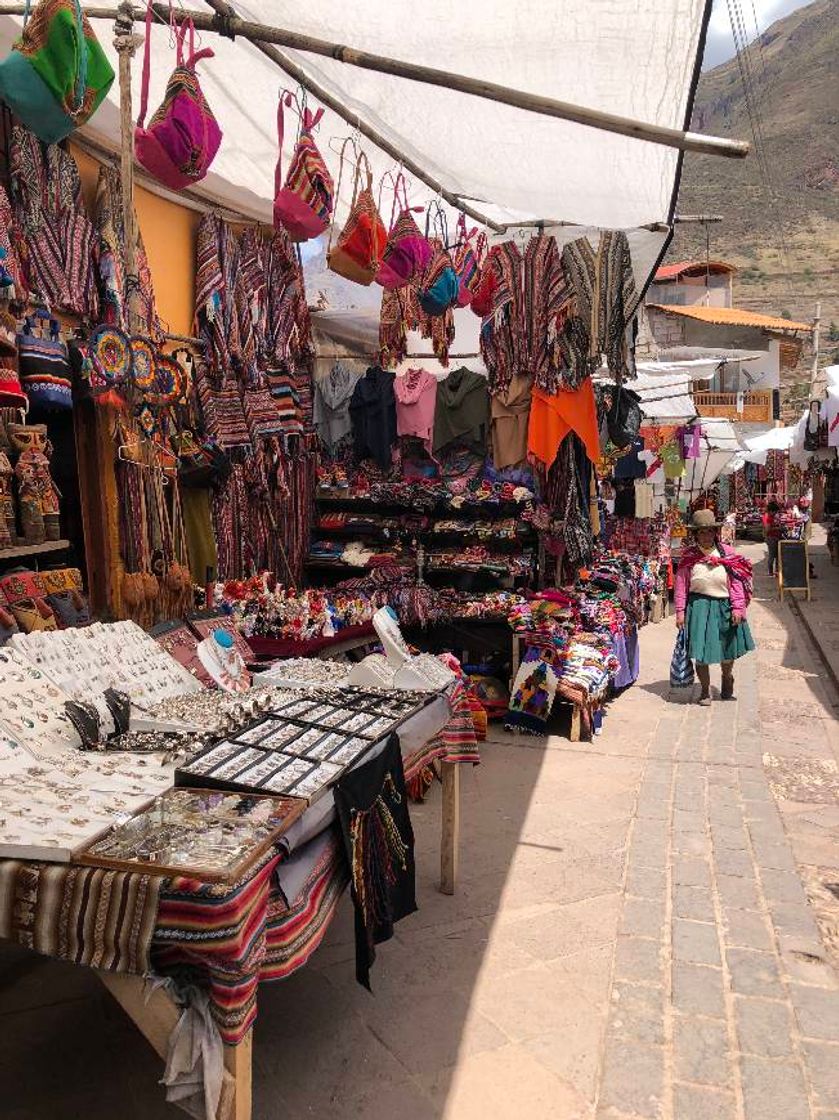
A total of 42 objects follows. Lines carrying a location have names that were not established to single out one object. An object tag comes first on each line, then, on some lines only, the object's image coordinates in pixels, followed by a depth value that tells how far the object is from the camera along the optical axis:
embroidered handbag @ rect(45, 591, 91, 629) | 4.04
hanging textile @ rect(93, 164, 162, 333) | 4.62
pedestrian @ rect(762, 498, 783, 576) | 17.45
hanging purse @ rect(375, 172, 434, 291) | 5.24
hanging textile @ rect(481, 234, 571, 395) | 5.89
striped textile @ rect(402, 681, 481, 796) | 3.77
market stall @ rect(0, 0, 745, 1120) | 2.13
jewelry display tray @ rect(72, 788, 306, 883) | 1.84
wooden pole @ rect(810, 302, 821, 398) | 26.25
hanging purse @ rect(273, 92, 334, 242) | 4.31
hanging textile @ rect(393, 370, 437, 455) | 7.80
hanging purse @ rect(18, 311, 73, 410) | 3.97
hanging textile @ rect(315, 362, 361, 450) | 7.91
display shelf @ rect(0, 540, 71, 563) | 3.81
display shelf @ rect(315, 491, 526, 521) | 7.69
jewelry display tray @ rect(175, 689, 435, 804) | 2.41
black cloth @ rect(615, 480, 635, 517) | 12.98
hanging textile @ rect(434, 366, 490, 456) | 7.62
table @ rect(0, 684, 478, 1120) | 1.81
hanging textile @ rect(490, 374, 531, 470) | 6.50
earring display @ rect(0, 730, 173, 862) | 1.96
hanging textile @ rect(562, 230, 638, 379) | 5.68
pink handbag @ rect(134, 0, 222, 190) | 3.40
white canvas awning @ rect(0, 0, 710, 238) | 3.54
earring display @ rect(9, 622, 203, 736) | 3.18
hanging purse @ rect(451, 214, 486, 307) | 6.45
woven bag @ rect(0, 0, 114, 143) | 2.80
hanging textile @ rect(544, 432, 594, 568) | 7.17
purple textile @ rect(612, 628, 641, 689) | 7.81
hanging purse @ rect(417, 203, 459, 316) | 5.84
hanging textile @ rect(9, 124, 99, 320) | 4.08
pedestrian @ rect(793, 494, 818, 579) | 17.36
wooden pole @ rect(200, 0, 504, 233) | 3.99
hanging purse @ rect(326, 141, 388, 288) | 4.91
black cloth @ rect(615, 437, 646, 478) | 11.95
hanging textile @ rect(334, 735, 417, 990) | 2.56
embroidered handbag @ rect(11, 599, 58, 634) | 3.71
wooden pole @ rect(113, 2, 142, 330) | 3.27
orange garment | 6.22
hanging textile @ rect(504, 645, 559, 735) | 6.48
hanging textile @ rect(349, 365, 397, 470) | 7.85
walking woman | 7.42
